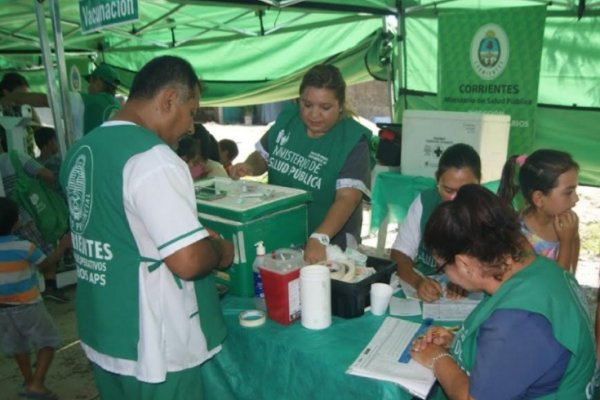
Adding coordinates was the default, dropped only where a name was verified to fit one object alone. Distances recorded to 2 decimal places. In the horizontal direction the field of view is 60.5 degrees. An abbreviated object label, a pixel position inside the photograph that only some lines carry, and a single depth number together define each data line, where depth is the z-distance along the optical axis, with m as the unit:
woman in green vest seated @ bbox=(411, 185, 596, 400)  1.03
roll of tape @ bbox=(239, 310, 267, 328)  1.58
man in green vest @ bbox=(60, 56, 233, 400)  1.20
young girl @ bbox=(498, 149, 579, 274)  2.01
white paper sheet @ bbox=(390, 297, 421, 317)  1.62
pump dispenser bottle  1.68
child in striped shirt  2.60
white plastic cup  1.58
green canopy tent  3.89
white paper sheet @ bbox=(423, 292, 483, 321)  1.59
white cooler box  3.46
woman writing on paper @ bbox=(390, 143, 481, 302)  1.98
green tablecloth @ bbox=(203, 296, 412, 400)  1.33
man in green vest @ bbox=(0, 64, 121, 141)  3.54
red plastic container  1.52
